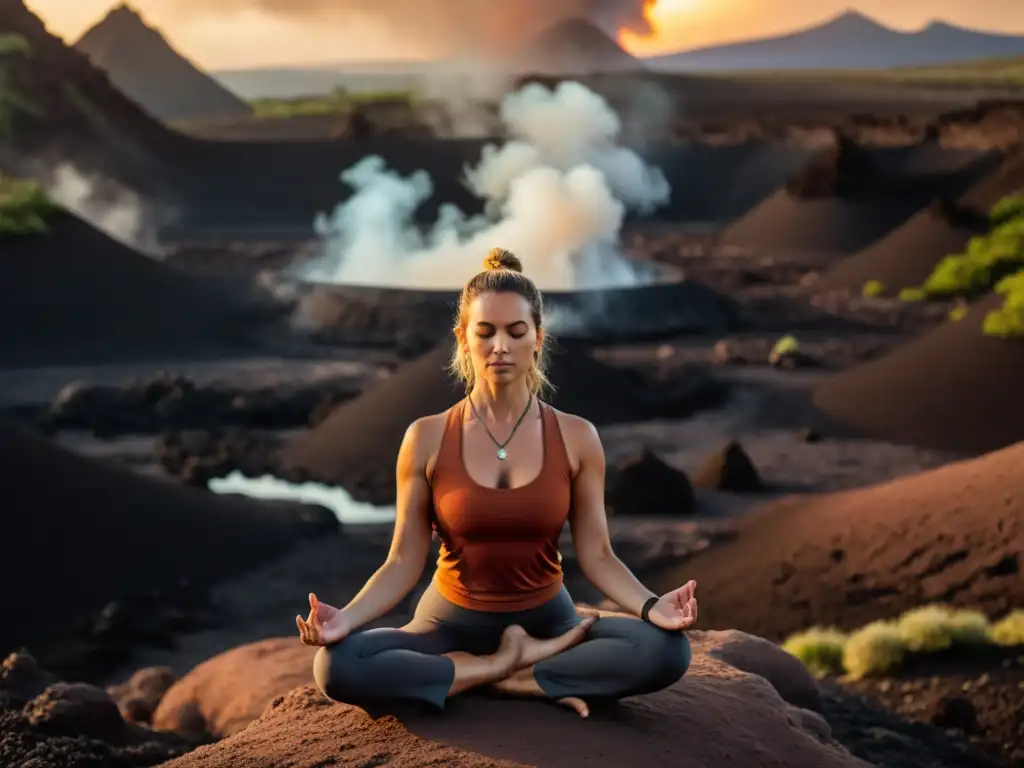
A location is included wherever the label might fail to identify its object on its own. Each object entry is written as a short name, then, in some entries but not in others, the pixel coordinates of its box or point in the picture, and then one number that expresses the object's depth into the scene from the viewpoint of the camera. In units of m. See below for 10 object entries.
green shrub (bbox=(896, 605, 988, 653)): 10.91
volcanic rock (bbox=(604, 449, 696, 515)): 17.77
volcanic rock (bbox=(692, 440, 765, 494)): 19.03
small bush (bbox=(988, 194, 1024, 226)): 39.69
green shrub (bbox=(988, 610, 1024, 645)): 10.90
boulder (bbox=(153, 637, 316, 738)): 9.86
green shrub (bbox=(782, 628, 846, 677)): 11.17
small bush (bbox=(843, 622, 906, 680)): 10.82
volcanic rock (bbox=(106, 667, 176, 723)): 10.98
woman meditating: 5.71
